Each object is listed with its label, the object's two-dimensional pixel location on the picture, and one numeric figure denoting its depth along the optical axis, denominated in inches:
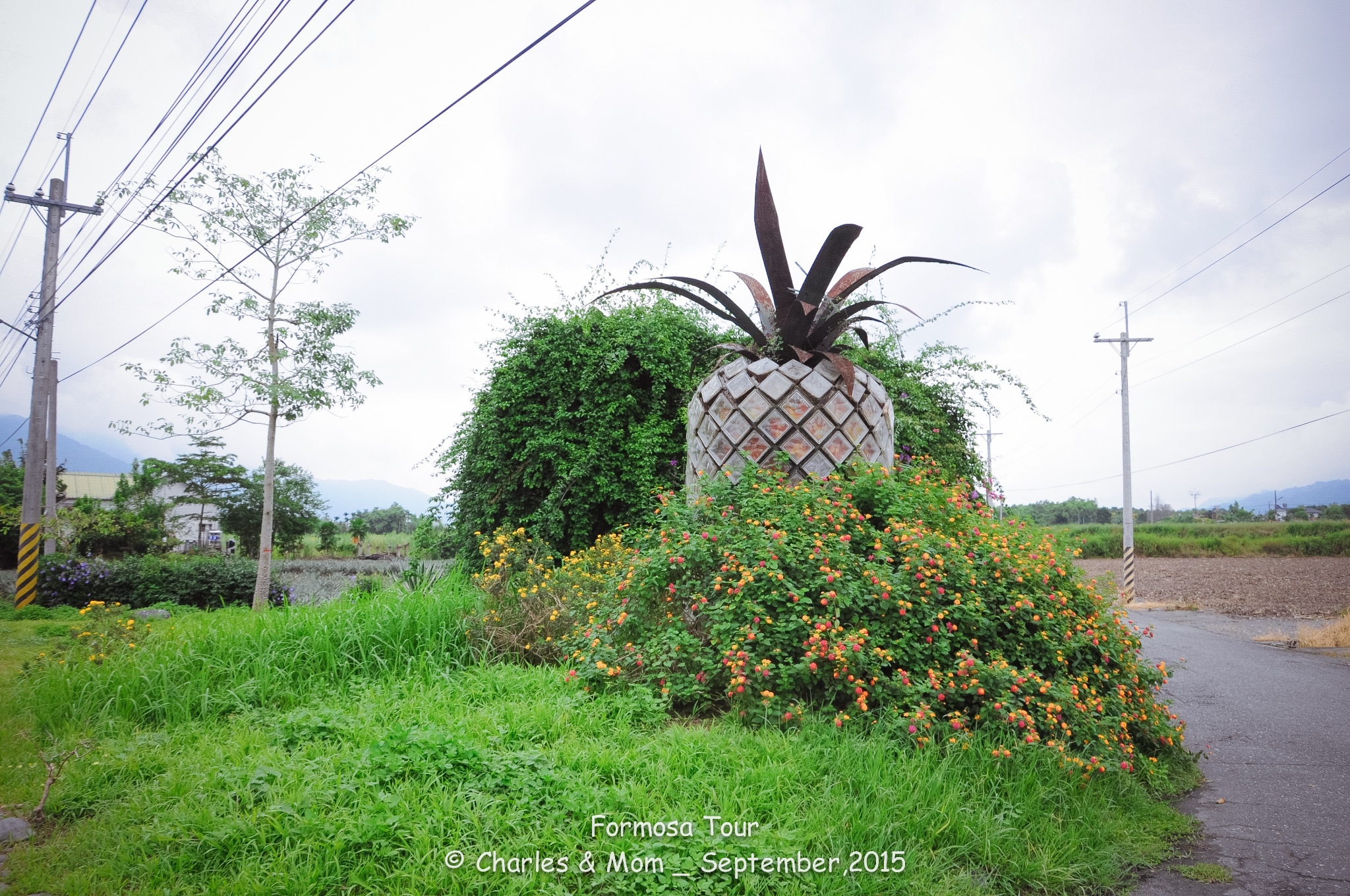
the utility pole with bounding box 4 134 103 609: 469.4
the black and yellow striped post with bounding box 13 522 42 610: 457.7
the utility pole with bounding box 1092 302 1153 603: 642.8
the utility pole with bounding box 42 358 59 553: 517.0
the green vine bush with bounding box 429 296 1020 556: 293.4
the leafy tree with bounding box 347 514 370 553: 1081.9
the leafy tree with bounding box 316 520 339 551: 958.4
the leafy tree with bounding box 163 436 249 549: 844.0
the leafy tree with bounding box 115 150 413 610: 404.5
